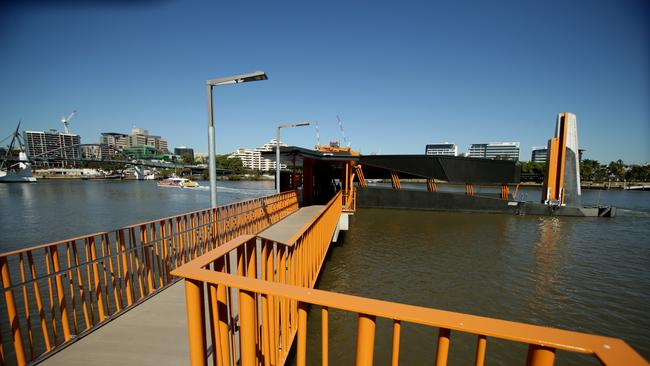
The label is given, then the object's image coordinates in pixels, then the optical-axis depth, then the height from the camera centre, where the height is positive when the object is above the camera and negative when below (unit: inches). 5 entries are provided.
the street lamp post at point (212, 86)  263.6 +71.2
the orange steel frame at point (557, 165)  837.2 -11.7
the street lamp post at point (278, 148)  511.0 +17.3
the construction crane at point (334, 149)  770.2 +31.7
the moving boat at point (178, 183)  2282.0 -266.0
